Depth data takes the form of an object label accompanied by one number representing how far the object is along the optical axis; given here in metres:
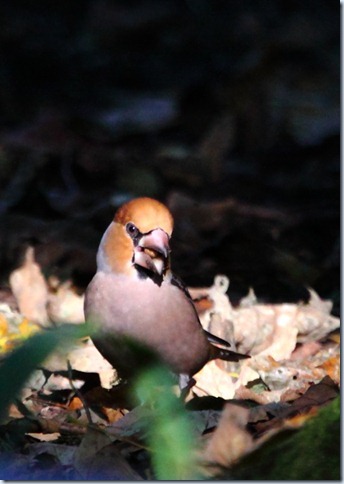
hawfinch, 7.92
